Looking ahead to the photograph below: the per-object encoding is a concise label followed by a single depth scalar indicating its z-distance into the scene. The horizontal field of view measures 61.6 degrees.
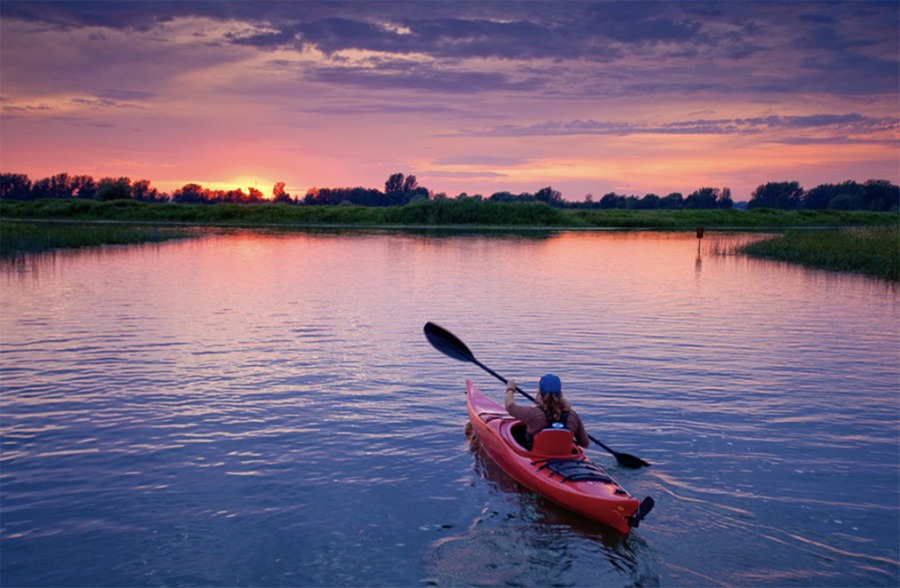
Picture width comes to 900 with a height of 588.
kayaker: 8.72
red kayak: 7.50
